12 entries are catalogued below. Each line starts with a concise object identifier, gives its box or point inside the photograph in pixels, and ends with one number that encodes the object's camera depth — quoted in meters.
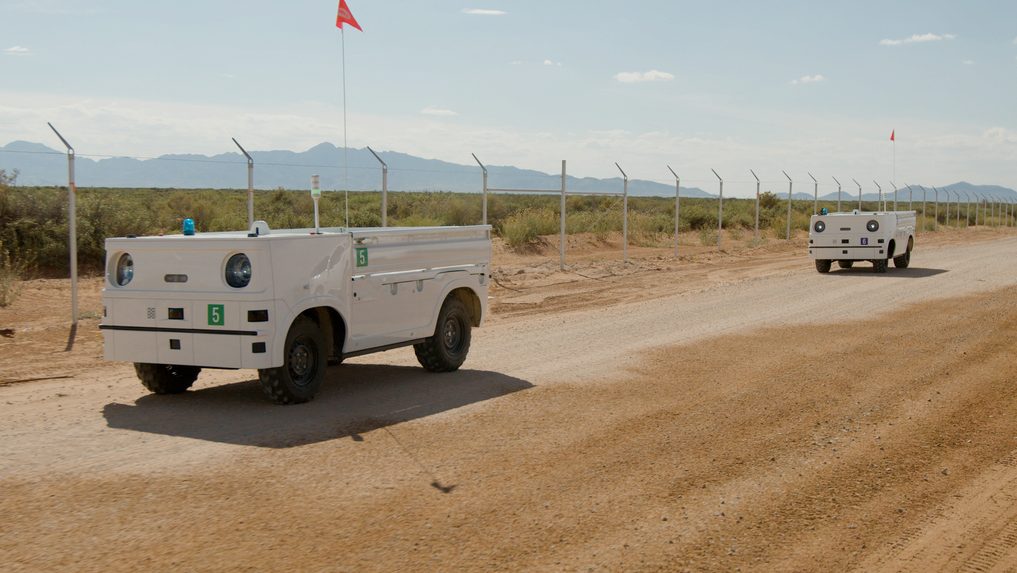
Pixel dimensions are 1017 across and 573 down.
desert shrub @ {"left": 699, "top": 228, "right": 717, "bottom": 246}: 39.62
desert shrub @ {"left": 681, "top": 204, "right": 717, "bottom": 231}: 48.71
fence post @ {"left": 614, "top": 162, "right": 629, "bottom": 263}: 27.00
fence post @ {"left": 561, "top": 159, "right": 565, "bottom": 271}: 23.77
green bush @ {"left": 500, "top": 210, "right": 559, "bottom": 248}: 30.56
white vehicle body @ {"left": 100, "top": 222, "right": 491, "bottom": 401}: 8.62
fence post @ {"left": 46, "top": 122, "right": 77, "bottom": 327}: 13.79
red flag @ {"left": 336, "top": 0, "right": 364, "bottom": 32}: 11.02
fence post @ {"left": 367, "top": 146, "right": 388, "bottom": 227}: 18.27
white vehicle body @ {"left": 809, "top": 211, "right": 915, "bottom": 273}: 24.17
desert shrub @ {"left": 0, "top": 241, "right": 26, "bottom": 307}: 15.84
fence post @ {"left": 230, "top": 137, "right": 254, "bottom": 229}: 15.65
